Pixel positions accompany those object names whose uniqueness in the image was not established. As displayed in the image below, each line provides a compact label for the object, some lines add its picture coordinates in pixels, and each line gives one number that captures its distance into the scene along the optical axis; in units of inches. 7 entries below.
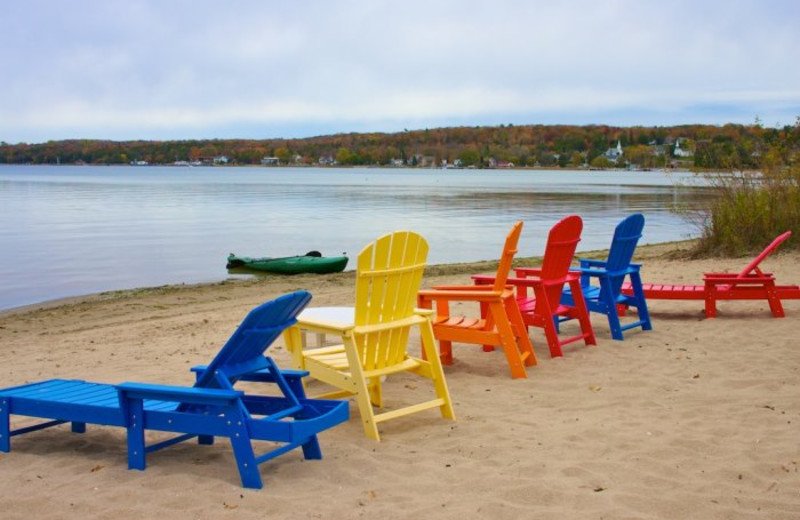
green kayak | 715.4
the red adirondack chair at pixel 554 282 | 265.4
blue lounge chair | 156.7
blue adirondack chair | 297.0
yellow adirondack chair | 191.8
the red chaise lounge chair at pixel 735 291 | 332.8
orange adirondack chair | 241.0
